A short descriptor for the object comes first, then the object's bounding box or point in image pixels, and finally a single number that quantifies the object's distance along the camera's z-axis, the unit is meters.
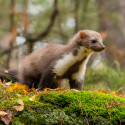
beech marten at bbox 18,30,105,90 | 9.92
